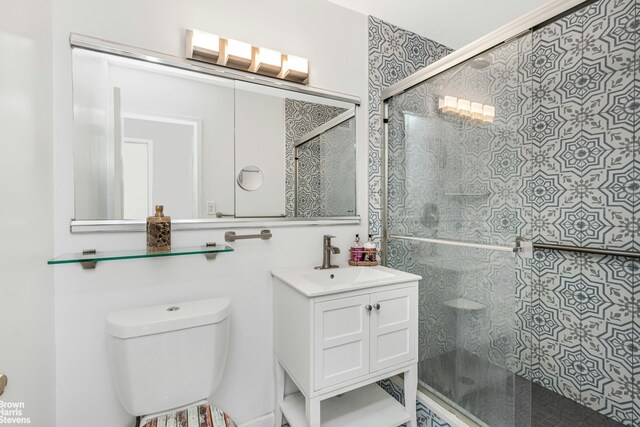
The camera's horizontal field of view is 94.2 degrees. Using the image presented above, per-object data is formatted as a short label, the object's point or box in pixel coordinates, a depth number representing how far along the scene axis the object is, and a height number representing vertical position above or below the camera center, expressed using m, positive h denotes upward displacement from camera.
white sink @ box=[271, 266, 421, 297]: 1.23 -0.34
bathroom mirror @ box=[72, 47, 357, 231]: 1.21 +0.29
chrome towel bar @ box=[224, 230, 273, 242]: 1.41 -0.14
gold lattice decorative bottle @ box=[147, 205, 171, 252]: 1.19 -0.10
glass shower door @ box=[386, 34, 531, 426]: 1.22 -0.08
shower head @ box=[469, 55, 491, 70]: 1.29 +0.64
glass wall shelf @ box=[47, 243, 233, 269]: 1.07 -0.18
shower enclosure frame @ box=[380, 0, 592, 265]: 1.07 +0.69
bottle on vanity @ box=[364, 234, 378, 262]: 1.71 -0.25
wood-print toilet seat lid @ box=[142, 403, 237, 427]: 1.06 -0.78
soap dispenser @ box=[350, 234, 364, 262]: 1.71 -0.27
